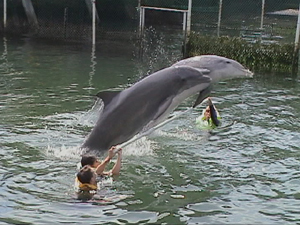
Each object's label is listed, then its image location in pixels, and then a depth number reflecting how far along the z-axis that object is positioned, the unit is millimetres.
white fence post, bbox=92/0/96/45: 19567
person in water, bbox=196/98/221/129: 10289
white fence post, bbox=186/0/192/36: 18312
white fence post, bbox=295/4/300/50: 16719
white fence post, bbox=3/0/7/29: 21125
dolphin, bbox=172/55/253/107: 7484
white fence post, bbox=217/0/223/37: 23912
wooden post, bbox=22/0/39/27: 22714
